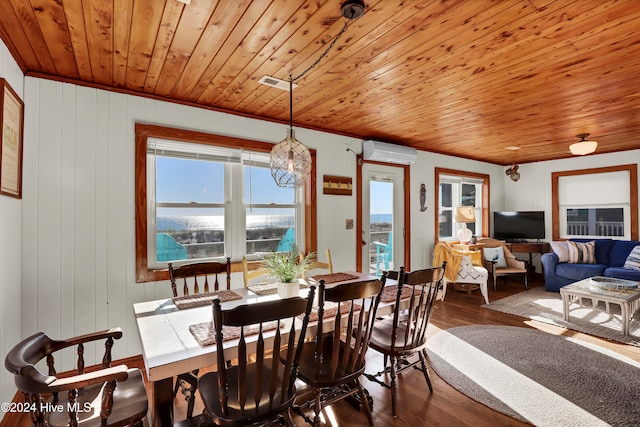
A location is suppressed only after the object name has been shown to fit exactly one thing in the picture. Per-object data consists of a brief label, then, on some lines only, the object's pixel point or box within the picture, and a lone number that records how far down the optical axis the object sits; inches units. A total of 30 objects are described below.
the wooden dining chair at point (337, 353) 66.3
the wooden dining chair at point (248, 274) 107.7
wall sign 161.8
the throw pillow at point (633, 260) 178.1
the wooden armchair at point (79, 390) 43.9
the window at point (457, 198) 228.0
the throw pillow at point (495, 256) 216.1
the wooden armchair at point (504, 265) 210.1
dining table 54.7
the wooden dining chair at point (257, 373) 52.4
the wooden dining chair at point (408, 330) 80.6
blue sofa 189.5
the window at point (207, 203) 116.3
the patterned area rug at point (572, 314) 135.3
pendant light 90.6
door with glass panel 182.9
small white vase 84.3
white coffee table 130.3
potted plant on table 84.5
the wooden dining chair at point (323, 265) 121.0
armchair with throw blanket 181.0
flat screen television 242.7
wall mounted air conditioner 173.3
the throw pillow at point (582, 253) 202.1
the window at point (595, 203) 213.3
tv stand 232.7
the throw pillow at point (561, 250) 205.6
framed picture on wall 75.4
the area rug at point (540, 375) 83.3
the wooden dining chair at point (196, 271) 95.3
